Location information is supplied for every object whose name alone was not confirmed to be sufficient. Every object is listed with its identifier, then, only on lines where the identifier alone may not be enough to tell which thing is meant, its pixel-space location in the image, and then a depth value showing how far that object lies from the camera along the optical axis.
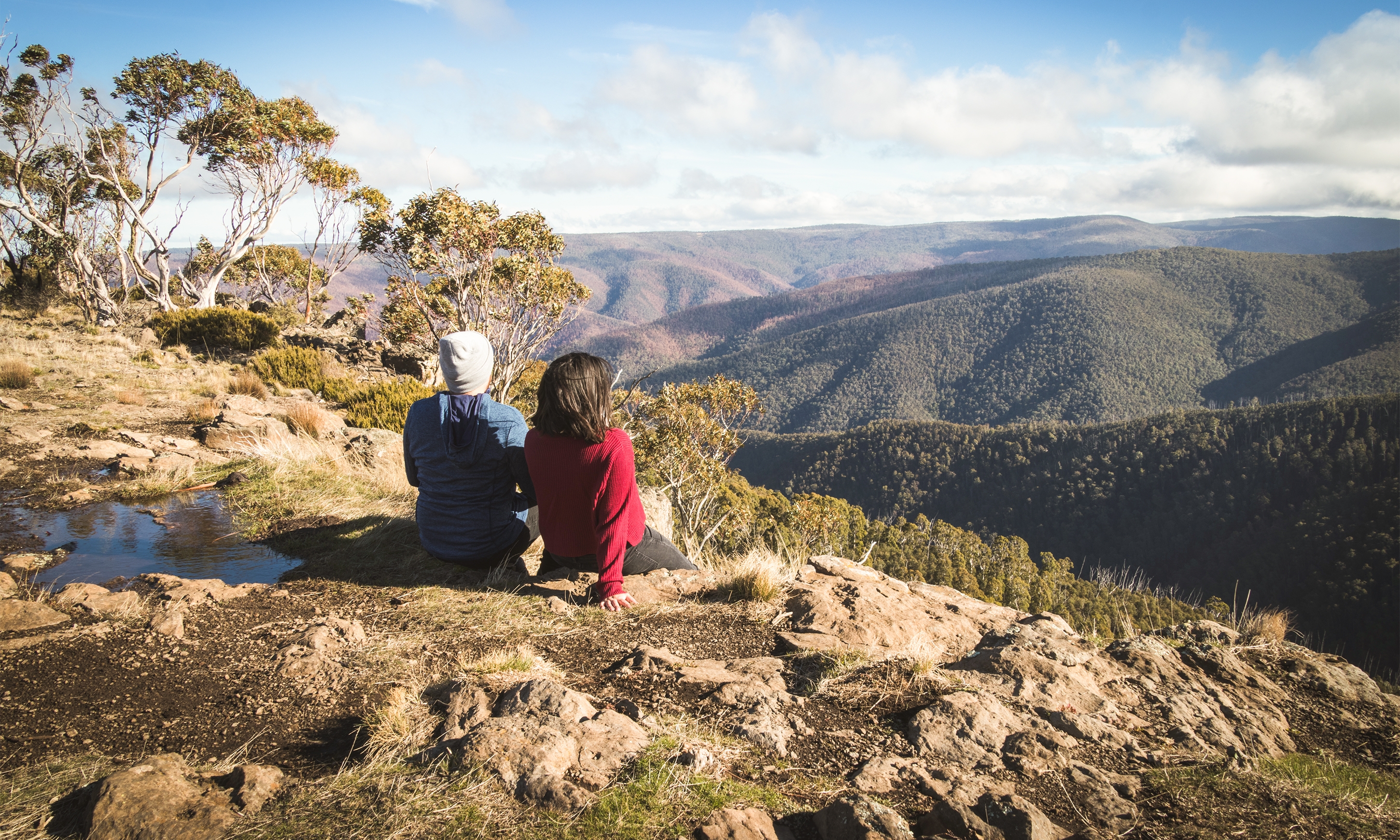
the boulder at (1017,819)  1.79
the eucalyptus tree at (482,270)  10.43
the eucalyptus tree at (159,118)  16.53
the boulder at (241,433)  6.71
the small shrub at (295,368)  11.88
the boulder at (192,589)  3.25
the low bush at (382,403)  9.77
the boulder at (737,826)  1.73
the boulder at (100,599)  3.05
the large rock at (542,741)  1.89
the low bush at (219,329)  14.64
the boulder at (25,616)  2.83
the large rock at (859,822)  1.74
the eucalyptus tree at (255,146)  17.88
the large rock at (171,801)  1.62
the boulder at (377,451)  6.65
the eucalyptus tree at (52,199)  16.97
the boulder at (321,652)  2.64
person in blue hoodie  3.59
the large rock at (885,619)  3.38
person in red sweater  3.30
